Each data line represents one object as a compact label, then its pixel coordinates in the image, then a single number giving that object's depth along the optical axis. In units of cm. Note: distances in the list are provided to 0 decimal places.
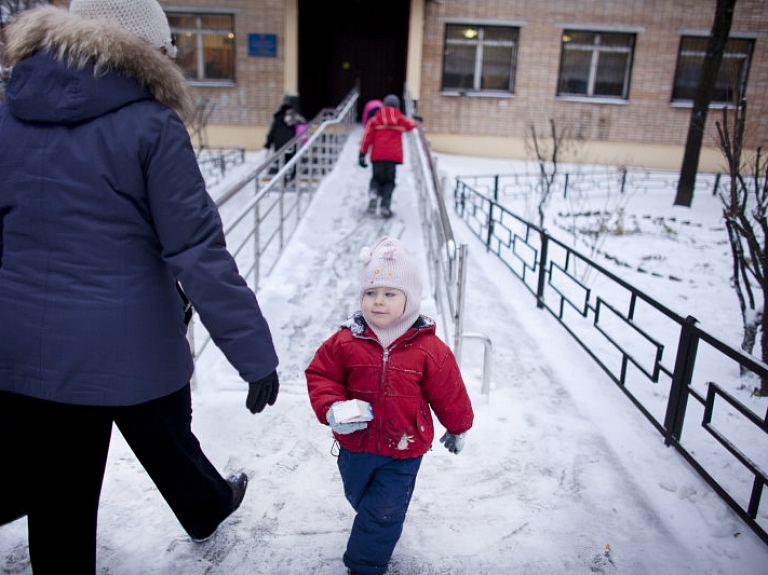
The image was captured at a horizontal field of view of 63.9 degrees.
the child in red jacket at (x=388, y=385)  188
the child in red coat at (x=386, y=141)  696
